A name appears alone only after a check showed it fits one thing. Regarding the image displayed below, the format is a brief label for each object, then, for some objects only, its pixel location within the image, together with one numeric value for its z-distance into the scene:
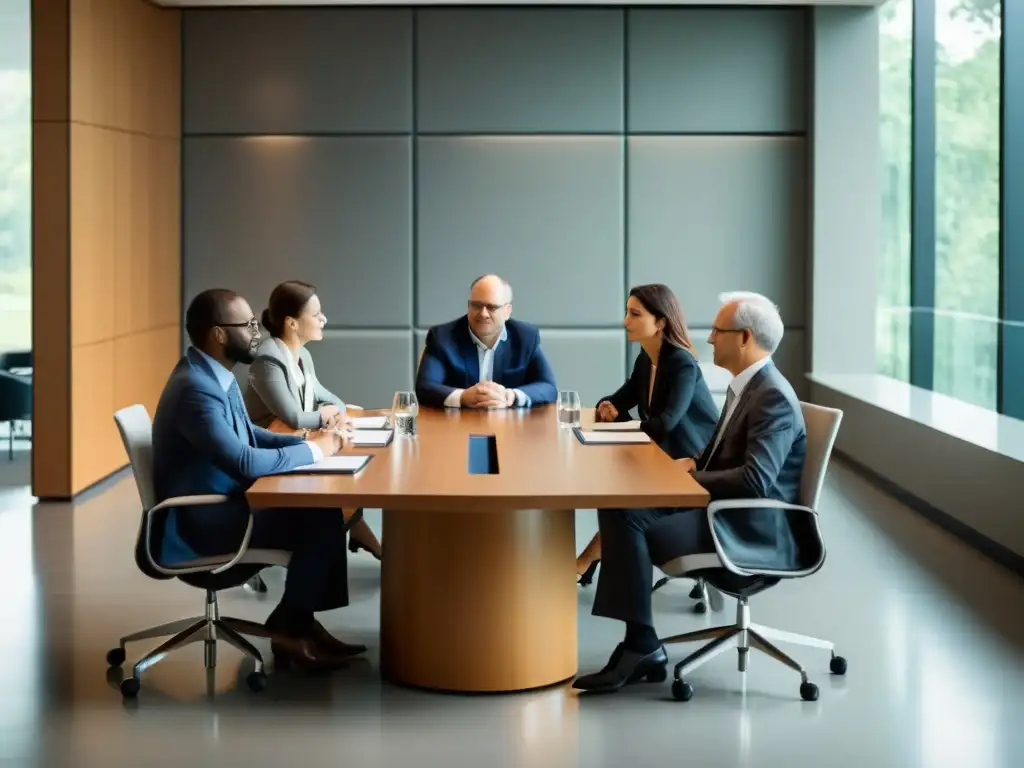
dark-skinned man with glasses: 3.84
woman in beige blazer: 4.93
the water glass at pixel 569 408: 4.82
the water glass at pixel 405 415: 4.55
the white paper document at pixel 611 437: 4.46
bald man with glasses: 5.59
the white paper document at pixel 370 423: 4.86
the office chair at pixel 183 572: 3.85
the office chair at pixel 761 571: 3.84
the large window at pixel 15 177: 6.75
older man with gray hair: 3.87
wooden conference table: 3.80
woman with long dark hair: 4.81
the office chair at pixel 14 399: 6.98
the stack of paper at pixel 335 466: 3.77
